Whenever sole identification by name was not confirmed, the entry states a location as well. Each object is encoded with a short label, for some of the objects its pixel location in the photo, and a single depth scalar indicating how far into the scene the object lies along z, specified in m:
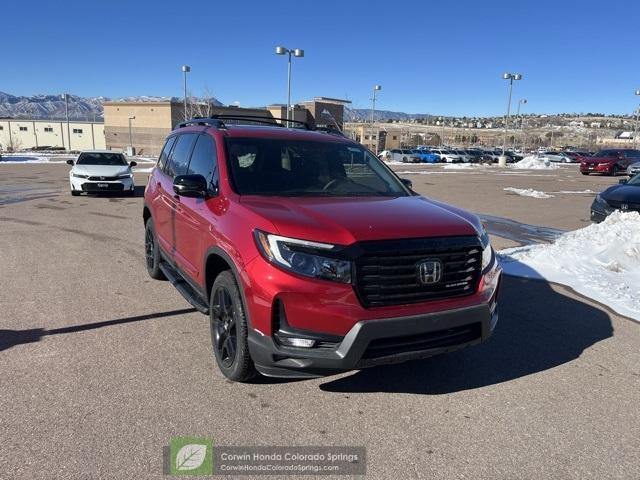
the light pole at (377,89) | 52.16
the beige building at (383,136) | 89.79
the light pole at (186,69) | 40.61
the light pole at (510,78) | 47.28
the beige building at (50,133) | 98.88
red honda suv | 3.10
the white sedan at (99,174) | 14.92
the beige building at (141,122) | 81.00
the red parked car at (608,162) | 34.09
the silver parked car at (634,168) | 27.57
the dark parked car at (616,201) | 9.64
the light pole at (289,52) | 29.53
